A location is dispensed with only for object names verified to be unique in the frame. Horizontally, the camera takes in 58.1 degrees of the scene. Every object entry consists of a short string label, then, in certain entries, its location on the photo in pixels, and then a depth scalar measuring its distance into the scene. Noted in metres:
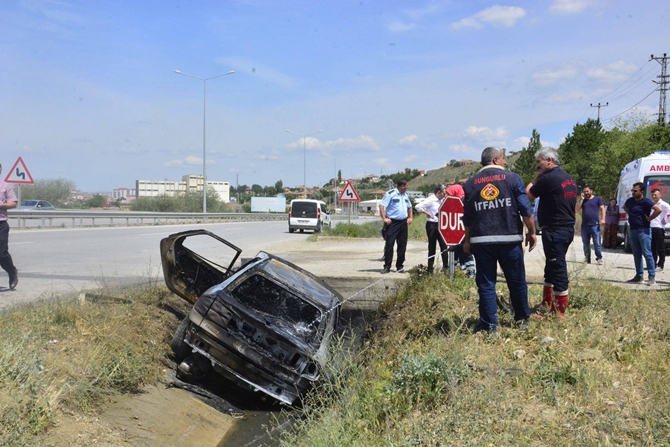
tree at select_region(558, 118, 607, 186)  46.72
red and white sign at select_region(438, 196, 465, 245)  8.79
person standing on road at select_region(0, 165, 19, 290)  8.94
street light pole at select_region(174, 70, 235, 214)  43.25
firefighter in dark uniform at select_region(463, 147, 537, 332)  5.73
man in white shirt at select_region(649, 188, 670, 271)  11.16
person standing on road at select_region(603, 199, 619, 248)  19.25
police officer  11.07
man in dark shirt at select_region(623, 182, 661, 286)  10.09
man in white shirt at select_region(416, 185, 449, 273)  10.88
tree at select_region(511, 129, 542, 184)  54.44
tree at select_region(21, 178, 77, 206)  52.69
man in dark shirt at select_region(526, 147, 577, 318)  6.14
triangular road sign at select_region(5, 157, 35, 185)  20.92
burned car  6.19
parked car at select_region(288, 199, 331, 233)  33.53
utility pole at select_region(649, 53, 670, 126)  49.69
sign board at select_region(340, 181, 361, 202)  27.76
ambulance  17.72
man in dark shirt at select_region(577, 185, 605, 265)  13.30
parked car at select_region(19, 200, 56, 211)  35.25
